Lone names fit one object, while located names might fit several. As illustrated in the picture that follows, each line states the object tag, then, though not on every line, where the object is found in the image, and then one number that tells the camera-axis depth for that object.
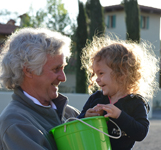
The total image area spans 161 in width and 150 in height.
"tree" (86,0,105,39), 19.98
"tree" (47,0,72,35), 26.72
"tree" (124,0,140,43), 20.71
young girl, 2.37
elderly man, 2.33
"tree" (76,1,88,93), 18.70
